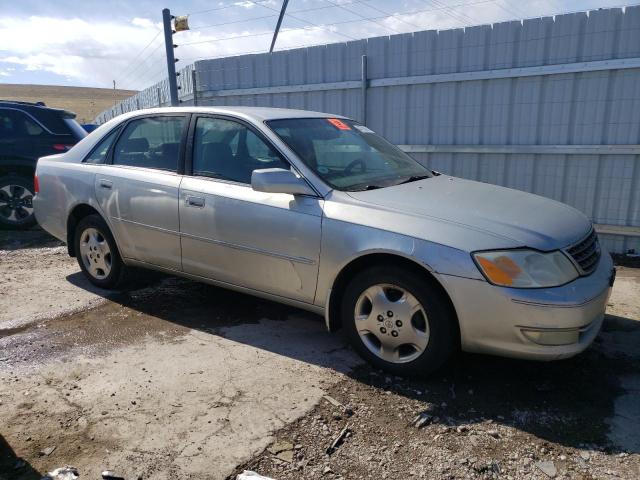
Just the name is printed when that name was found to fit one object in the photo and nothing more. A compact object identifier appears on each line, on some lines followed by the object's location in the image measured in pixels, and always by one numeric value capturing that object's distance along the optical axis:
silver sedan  2.85
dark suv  7.12
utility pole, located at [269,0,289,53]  14.28
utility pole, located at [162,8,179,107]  9.25
